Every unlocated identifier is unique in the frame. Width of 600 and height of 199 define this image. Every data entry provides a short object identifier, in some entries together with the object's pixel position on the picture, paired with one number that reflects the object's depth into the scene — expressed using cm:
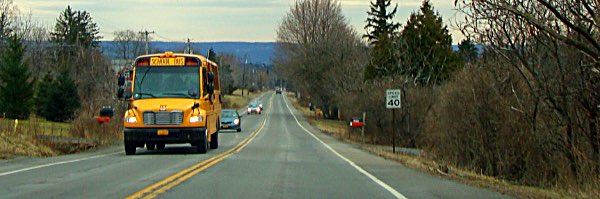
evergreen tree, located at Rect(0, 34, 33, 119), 5662
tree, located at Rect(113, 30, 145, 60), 8288
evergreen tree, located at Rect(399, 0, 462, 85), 4630
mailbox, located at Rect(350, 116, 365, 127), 4438
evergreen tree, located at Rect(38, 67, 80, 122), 6056
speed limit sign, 3045
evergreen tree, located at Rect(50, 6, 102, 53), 10912
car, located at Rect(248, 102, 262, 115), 10150
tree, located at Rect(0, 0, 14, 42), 8194
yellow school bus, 2358
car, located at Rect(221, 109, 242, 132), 5541
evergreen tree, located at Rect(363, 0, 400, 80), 4788
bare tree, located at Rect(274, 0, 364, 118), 7869
